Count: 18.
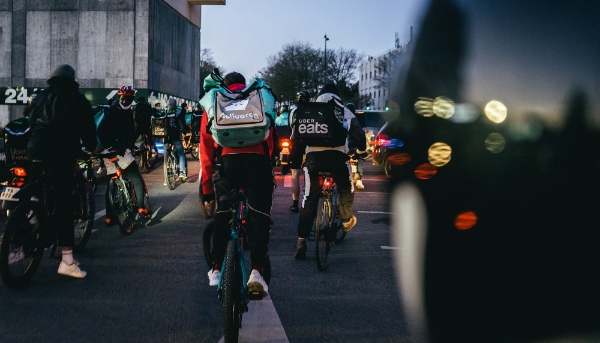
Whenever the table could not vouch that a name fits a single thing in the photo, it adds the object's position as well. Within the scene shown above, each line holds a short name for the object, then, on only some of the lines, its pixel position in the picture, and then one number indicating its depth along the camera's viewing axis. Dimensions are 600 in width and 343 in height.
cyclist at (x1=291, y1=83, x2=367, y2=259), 6.57
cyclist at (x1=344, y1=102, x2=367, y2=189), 13.86
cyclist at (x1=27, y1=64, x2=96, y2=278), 5.76
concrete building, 38.50
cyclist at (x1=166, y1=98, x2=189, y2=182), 12.91
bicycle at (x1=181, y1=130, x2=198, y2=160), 21.86
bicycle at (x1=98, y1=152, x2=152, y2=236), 7.94
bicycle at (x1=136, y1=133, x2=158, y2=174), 16.95
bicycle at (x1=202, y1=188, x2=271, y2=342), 3.76
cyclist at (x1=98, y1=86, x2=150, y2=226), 8.09
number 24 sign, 30.81
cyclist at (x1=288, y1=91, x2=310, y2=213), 6.68
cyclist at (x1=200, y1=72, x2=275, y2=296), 4.39
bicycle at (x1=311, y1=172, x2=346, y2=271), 6.42
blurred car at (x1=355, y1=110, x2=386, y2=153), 25.93
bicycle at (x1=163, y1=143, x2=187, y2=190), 13.17
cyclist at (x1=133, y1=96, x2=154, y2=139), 14.05
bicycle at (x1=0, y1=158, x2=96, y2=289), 5.35
